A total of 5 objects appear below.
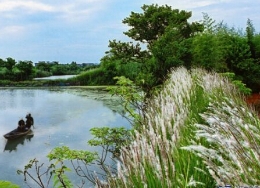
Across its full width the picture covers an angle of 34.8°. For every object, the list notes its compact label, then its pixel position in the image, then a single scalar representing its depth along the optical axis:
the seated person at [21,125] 24.39
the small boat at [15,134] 23.39
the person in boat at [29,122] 25.38
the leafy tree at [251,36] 23.05
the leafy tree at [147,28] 32.06
